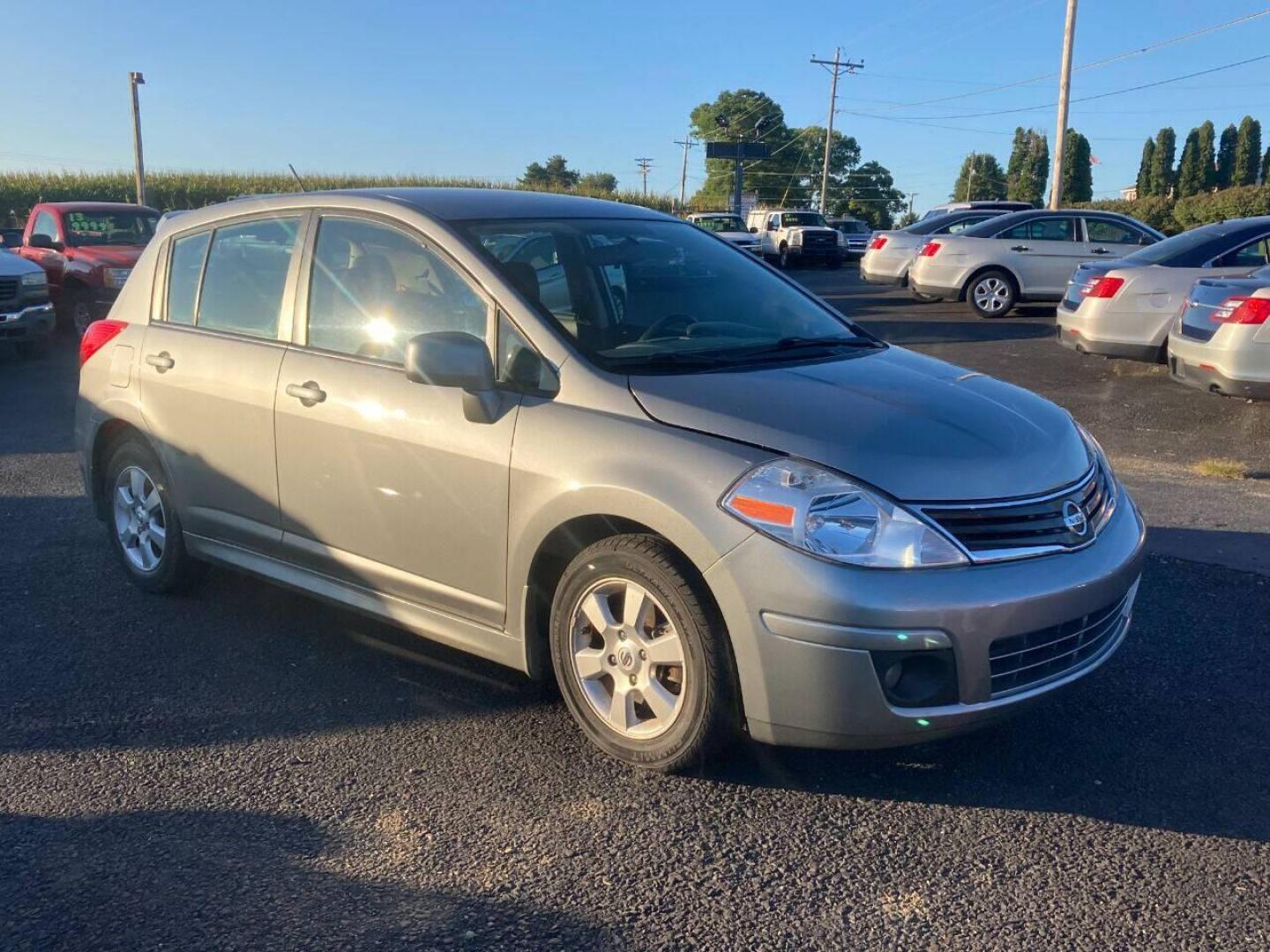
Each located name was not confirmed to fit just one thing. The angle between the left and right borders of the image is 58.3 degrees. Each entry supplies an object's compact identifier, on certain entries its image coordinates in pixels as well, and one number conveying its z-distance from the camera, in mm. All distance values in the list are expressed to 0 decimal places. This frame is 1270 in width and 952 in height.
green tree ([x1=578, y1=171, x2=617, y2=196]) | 87988
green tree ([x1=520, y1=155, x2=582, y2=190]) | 80994
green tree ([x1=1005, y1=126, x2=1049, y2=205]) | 103938
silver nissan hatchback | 3078
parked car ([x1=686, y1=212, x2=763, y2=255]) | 32031
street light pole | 29803
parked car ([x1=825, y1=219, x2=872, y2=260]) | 38875
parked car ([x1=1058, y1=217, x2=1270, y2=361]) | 10328
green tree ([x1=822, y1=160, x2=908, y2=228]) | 115812
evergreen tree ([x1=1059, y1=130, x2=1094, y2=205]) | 90500
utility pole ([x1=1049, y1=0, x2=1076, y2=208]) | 27359
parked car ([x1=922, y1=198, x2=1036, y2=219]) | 24406
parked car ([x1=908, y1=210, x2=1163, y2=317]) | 16469
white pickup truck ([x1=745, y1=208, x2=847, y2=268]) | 33375
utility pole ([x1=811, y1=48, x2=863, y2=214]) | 61781
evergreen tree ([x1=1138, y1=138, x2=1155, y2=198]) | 93188
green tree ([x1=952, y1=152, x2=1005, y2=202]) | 124375
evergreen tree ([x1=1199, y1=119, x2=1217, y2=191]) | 86000
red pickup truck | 14078
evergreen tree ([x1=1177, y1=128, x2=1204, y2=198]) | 86438
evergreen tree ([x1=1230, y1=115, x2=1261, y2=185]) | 83750
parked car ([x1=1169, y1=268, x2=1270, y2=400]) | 8000
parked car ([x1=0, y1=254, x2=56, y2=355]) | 12617
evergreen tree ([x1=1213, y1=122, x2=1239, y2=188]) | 85438
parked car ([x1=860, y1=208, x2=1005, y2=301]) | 19594
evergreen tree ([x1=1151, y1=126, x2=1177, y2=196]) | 91250
